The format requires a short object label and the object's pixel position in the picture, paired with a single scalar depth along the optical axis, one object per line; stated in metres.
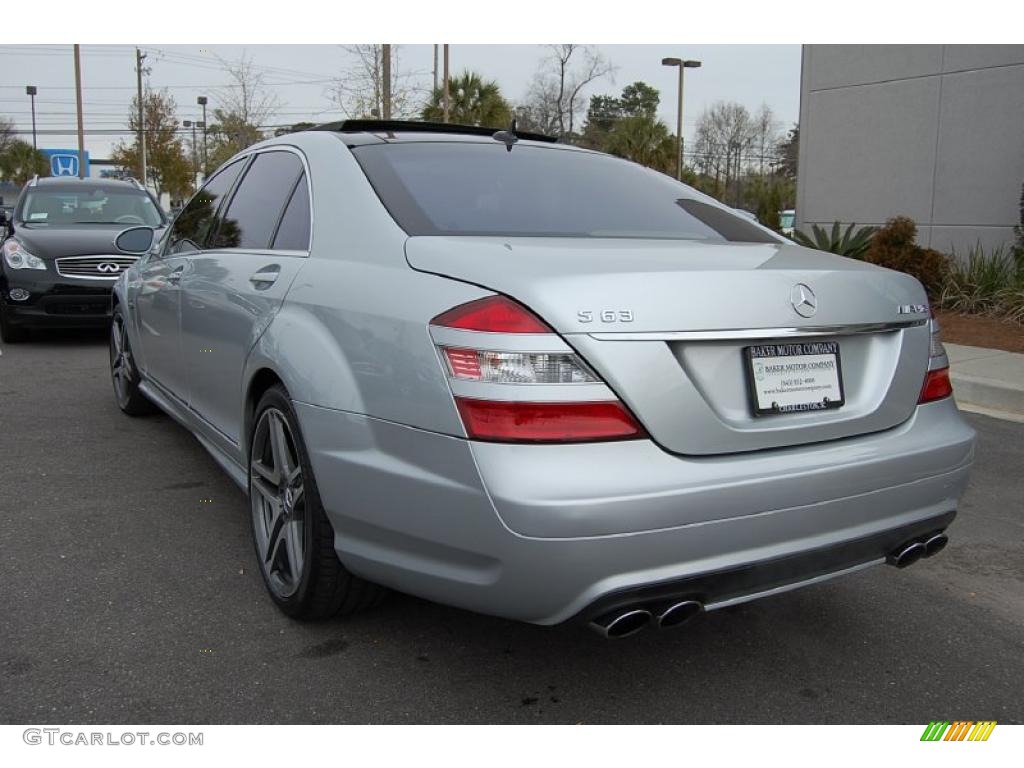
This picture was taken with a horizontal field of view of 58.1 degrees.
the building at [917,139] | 11.47
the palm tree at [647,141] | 40.50
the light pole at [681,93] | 35.69
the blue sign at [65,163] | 22.80
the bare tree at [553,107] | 45.62
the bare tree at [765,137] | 58.78
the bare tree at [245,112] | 32.44
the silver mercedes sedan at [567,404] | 2.13
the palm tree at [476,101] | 27.91
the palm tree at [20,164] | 74.88
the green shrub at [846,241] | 11.85
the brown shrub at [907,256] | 10.84
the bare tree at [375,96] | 22.00
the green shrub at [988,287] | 9.88
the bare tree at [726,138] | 57.88
